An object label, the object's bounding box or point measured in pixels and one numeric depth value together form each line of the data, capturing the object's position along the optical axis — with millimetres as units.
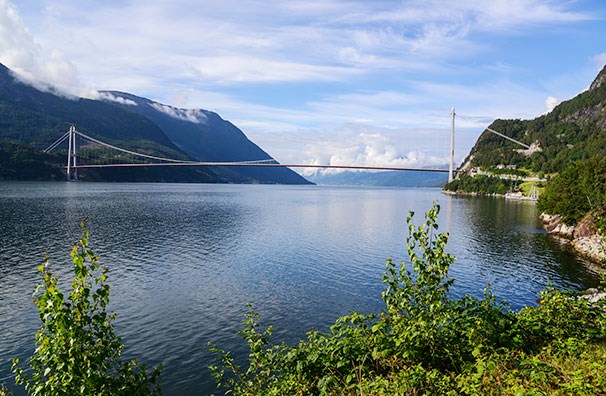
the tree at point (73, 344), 6617
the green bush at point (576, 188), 51019
